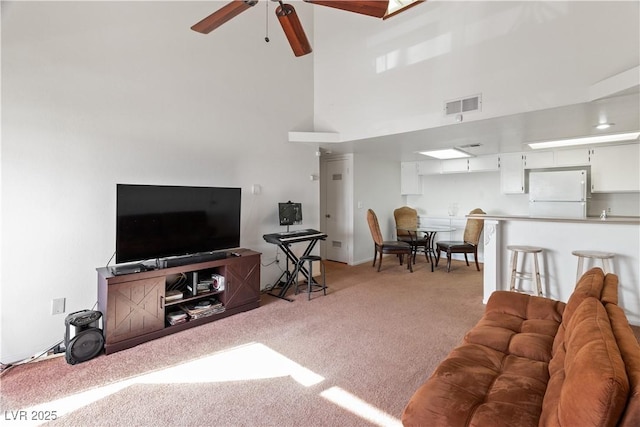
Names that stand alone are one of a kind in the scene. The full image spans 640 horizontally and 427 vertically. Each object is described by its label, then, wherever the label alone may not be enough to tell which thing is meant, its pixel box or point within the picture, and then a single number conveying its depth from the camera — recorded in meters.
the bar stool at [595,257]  2.95
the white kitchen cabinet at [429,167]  6.38
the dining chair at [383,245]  5.10
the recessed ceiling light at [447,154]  5.19
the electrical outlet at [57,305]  2.56
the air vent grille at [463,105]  3.28
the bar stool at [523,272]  3.32
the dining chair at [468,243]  5.15
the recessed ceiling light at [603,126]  3.46
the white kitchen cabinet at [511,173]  5.39
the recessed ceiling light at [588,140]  3.92
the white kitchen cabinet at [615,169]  4.41
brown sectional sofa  0.88
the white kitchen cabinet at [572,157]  4.78
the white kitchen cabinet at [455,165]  6.01
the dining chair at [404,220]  6.40
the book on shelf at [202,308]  3.03
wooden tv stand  2.50
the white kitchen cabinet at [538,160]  5.11
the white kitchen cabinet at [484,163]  5.69
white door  5.80
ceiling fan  1.81
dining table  5.52
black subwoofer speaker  2.33
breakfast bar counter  3.06
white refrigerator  4.79
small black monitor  4.20
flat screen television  2.68
